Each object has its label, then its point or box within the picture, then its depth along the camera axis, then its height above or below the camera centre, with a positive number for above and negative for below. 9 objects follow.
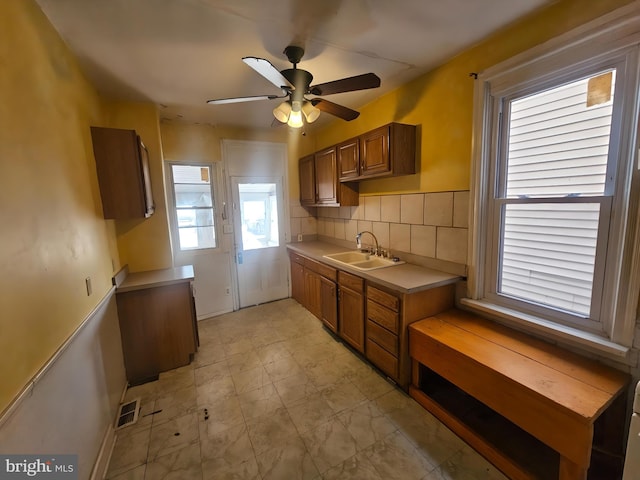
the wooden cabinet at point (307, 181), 3.63 +0.35
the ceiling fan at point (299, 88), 1.67 +0.78
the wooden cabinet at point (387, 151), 2.35 +0.48
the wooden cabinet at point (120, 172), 2.05 +0.31
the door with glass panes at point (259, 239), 3.65 -0.45
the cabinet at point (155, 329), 2.28 -1.05
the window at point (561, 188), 1.34 +0.06
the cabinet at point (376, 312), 2.03 -0.96
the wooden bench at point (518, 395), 1.21 -1.01
